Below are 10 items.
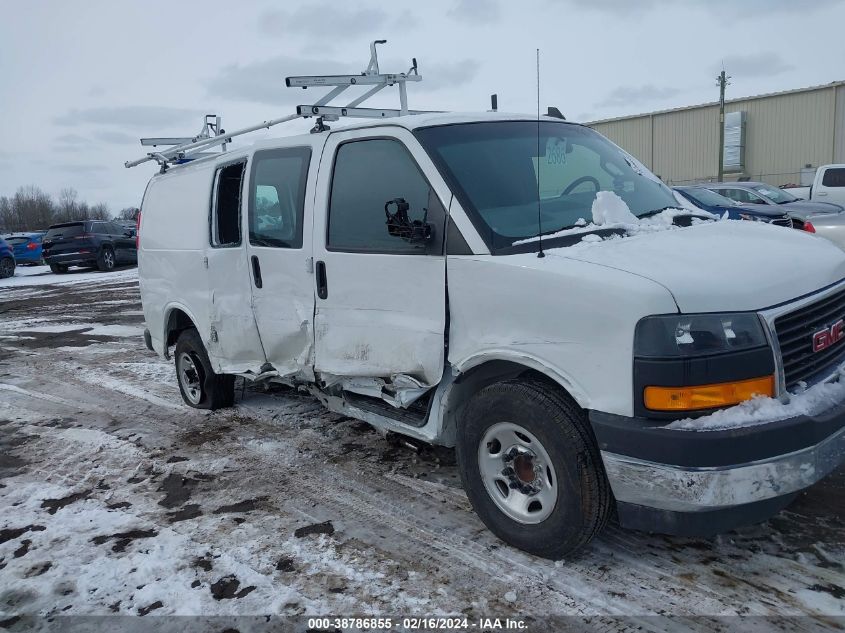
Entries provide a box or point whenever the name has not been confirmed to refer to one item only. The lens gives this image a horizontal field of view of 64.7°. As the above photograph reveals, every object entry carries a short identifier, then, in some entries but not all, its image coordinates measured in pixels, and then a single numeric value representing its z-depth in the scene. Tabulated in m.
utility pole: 35.81
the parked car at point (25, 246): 25.25
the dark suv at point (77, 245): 21.19
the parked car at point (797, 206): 10.48
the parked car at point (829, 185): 15.94
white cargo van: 2.58
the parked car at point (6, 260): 21.11
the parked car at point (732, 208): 11.63
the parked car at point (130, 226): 22.90
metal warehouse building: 34.69
